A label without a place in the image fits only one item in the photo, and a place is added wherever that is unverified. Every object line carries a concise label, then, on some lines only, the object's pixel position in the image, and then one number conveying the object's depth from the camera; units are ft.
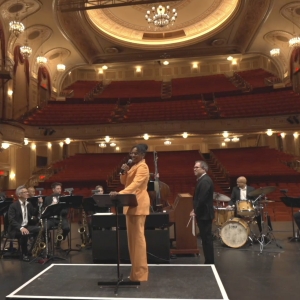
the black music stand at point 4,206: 16.81
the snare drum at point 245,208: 16.89
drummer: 19.04
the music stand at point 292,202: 17.99
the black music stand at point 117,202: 9.73
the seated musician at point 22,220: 16.11
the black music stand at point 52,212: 15.40
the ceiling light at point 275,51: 55.47
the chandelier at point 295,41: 47.34
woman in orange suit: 10.48
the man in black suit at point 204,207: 13.65
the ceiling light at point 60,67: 58.83
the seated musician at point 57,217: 17.83
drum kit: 16.97
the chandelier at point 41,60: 51.55
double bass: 15.28
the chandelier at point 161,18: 46.14
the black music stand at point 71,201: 16.56
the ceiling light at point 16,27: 33.55
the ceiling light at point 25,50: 40.68
